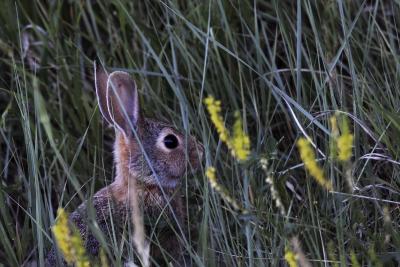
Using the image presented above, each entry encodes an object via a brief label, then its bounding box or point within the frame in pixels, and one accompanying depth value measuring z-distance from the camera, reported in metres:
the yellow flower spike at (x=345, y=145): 4.86
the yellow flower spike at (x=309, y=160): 4.90
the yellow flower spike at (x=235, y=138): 5.02
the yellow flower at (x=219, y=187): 5.32
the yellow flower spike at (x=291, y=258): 5.26
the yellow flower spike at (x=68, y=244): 4.93
